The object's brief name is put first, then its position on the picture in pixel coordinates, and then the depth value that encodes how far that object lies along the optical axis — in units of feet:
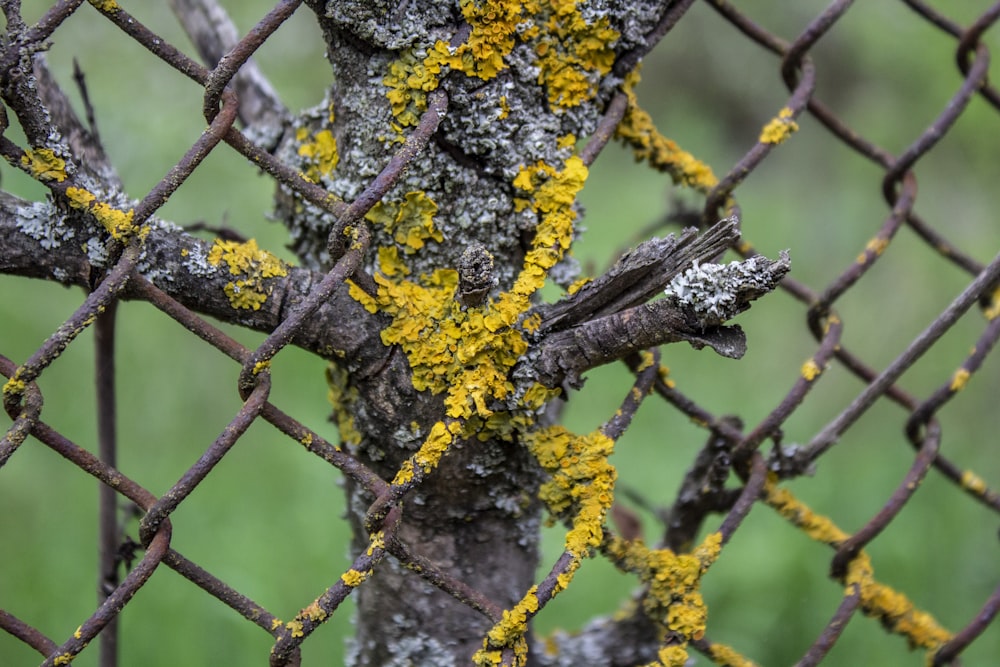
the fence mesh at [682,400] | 2.88
